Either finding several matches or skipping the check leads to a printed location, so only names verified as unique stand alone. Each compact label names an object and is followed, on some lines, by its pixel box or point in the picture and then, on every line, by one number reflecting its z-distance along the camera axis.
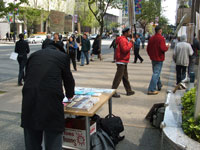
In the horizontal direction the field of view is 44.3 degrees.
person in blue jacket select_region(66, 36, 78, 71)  12.33
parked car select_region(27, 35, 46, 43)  40.13
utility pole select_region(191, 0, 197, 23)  14.77
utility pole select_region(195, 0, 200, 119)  3.05
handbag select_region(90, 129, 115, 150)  3.66
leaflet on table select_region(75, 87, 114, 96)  4.25
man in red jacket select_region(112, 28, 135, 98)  6.67
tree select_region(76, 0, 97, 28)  63.50
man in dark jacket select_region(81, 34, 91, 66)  14.20
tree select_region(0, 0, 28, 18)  8.22
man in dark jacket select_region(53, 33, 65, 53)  9.28
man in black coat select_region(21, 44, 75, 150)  2.69
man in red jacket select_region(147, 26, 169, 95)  7.14
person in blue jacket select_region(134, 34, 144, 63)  15.53
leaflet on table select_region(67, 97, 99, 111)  3.38
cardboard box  3.62
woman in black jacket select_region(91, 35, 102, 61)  16.44
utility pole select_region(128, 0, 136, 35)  5.93
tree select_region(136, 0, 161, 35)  31.87
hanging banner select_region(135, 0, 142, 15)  24.22
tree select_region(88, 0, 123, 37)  17.56
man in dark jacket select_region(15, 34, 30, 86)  8.75
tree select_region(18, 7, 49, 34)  42.24
